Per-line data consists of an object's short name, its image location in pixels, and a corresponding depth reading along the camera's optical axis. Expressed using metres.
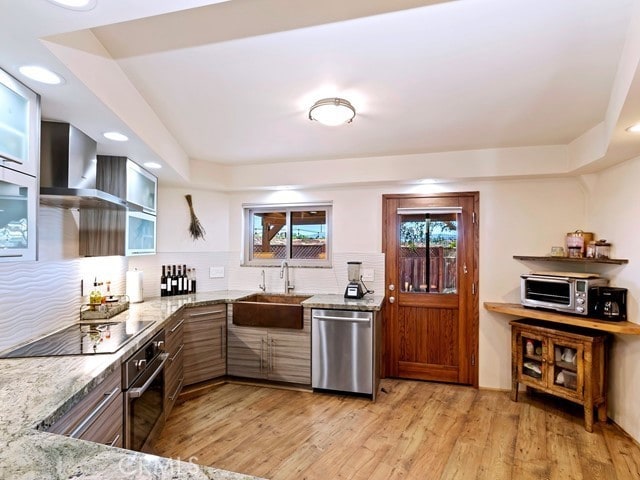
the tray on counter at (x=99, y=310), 2.59
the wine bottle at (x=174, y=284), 3.80
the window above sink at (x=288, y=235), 4.11
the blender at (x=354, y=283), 3.59
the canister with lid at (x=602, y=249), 2.94
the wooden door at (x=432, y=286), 3.62
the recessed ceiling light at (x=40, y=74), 1.46
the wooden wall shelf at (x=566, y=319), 2.54
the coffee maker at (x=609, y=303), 2.70
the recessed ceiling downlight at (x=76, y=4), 1.13
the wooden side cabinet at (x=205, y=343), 3.29
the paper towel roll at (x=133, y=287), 3.32
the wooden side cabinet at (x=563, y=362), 2.74
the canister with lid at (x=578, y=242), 3.14
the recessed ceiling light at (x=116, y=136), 2.21
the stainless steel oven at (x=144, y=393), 1.86
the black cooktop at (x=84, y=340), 1.80
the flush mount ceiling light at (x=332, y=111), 2.20
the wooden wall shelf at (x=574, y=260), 2.76
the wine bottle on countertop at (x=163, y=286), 3.76
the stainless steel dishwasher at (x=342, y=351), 3.23
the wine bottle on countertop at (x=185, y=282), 3.87
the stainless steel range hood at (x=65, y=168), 1.87
